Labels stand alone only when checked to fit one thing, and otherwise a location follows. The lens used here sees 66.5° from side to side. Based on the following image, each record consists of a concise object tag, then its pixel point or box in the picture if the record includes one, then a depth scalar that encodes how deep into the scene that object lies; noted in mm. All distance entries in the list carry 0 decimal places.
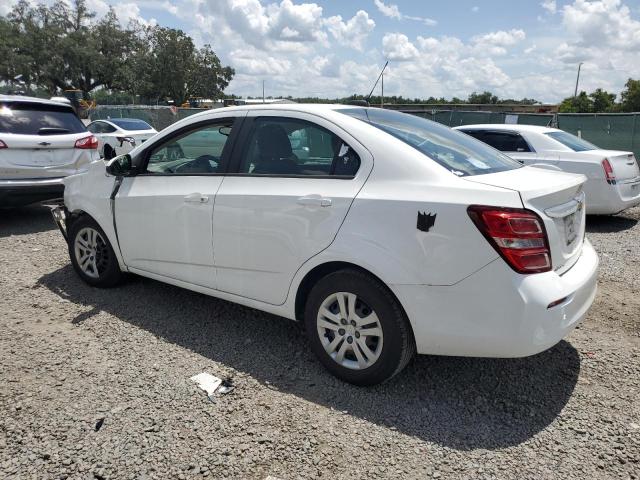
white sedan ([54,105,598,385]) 2521
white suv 6504
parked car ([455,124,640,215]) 7262
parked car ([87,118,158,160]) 13672
